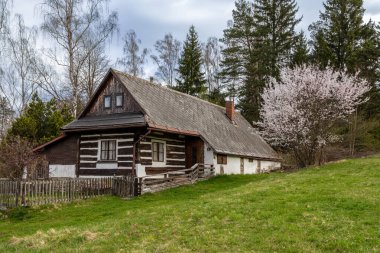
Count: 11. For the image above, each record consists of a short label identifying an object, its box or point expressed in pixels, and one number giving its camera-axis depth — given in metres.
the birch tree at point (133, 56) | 44.16
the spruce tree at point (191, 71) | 52.66
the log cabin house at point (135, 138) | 22.61
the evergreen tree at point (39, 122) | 29.27
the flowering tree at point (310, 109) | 23.95
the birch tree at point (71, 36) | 33.31
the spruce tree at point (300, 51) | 45.75
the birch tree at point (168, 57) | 53.94
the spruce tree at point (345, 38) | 42.41
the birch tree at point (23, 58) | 35.22
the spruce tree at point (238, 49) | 51.69
